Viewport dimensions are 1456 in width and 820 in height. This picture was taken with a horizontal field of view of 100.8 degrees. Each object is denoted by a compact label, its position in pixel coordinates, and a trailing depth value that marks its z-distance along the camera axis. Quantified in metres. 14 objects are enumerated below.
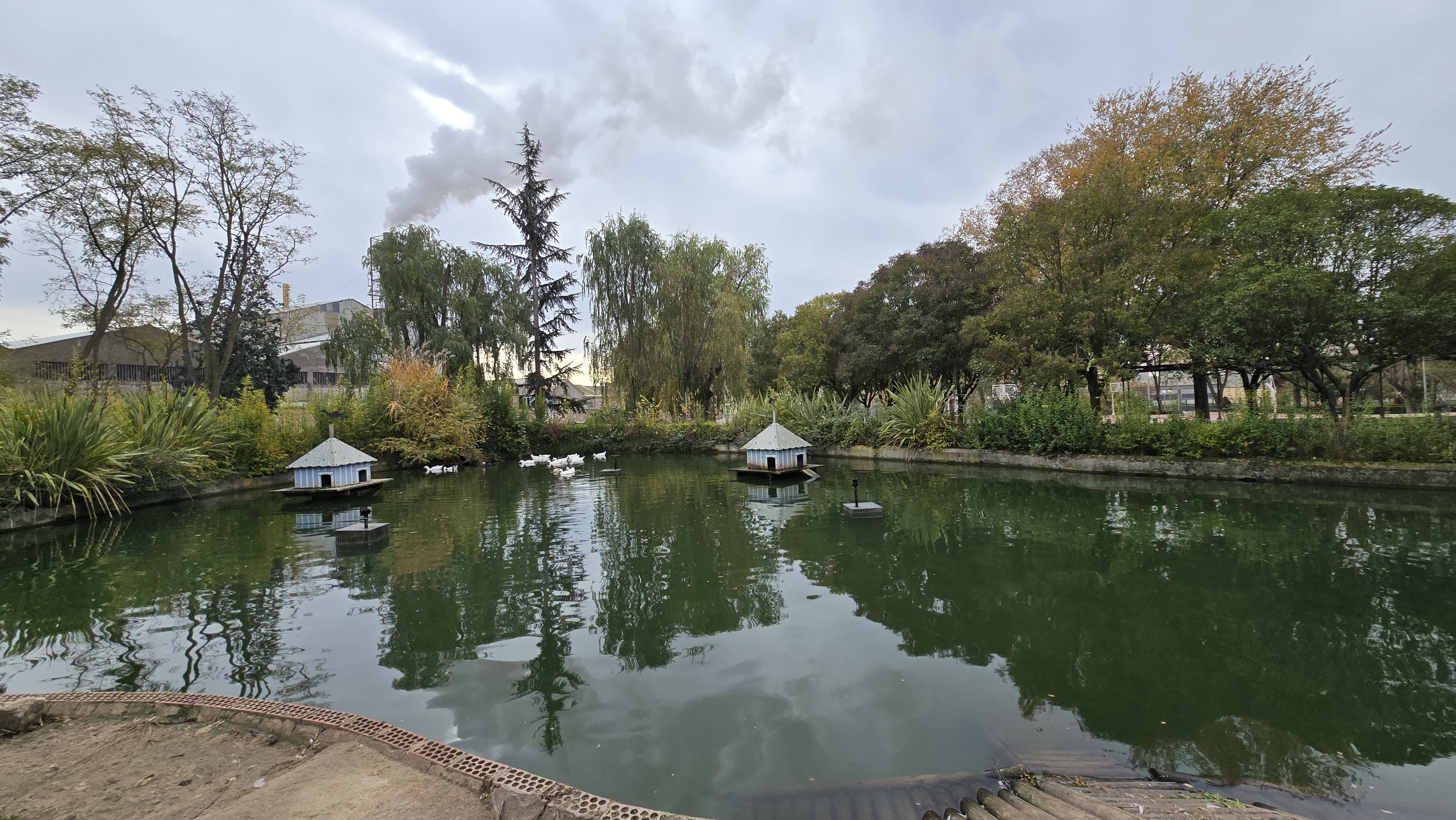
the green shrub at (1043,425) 14.55
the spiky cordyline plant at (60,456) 9.27
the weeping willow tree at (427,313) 24.56
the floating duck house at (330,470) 12.22
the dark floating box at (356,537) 7.97
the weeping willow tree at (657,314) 24.50
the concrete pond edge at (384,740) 2.27
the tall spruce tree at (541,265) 26.59
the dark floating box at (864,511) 9.27
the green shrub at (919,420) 17.80
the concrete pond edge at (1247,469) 10.45
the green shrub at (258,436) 14.31
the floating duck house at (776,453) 14.27
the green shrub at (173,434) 11.55
